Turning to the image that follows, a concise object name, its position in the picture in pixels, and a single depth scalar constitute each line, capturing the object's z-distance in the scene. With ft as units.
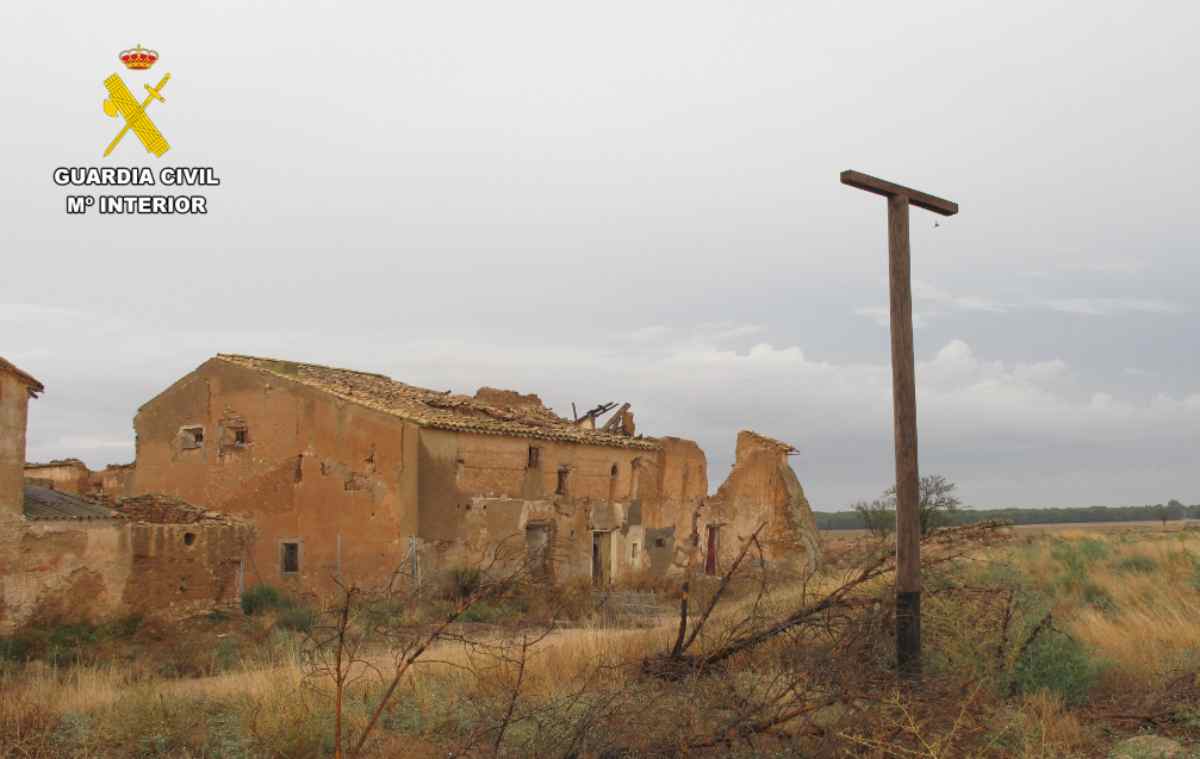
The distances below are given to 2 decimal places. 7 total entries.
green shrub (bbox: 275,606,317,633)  56.10
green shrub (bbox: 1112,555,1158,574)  61.72
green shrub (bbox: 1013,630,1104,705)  29.73
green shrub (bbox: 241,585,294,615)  61.31
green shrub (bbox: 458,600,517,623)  63.24
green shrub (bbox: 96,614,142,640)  49.93
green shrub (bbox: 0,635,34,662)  45.44
